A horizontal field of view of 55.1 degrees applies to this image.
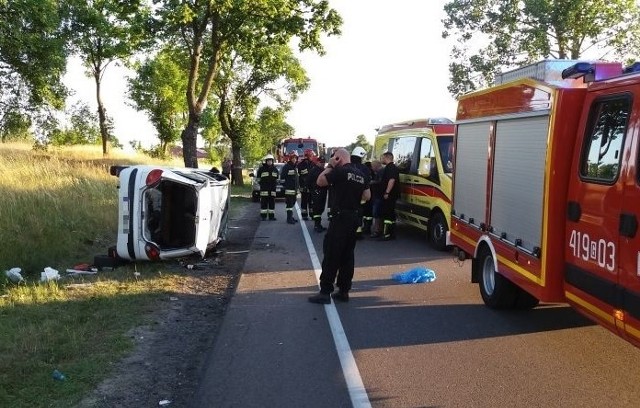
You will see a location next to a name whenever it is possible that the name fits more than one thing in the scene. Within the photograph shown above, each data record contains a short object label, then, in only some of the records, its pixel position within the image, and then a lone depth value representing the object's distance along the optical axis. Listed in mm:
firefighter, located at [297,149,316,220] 17156
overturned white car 8508
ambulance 11461
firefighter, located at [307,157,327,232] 14633
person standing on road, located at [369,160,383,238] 13258
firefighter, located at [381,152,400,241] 12772
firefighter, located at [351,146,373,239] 7612
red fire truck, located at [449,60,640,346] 4293
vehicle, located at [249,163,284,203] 23822
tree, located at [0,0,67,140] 15266
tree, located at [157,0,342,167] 17266
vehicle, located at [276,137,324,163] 31203
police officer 7453
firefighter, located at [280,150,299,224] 16688
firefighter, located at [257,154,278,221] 16828
